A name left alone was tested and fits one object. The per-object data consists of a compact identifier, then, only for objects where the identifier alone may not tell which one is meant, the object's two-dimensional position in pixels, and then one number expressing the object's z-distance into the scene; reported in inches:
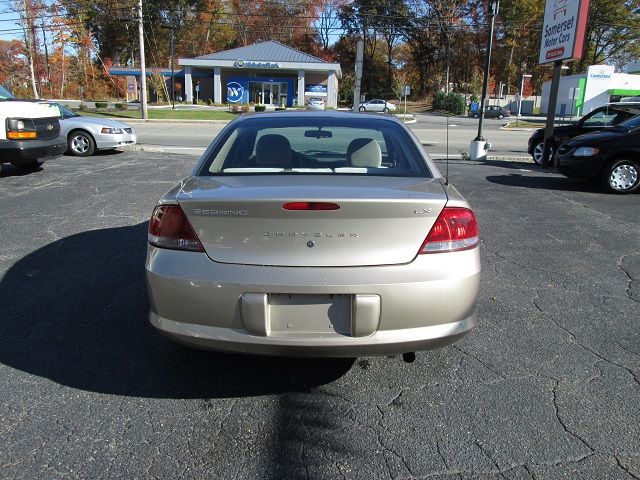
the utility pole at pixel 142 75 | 1119.2
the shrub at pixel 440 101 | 2353.6
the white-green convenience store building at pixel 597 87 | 1867.6
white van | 336.8
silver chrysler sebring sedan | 100.2
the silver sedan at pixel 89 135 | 510.9
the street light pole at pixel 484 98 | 554.3
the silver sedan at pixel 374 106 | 2075.5
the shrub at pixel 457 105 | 2160.2
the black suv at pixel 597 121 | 491.0
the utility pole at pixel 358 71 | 733.9
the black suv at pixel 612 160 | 361.4
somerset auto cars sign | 476.4
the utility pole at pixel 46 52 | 2364.9
